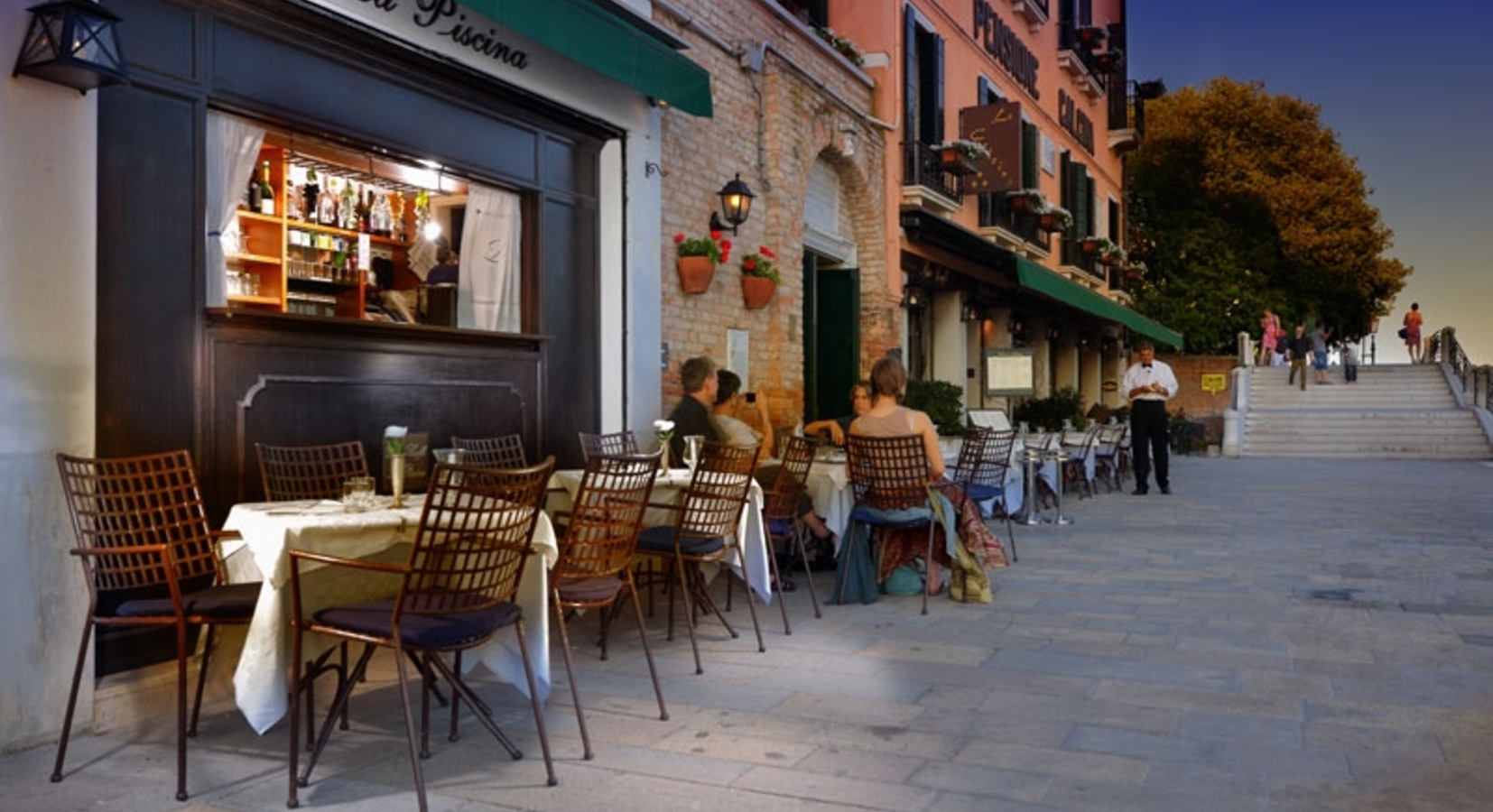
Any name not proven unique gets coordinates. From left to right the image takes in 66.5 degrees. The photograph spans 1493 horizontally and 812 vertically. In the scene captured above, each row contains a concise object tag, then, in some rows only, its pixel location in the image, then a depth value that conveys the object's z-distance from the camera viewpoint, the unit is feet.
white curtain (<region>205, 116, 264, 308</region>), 16.75
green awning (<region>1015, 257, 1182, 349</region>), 44.69
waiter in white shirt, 42.24
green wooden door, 41.60
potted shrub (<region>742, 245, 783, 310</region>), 31.68
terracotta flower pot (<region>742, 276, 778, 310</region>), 31.65
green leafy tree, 102.89
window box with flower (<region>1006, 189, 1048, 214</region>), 57.52
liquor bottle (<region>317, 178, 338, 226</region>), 22.11
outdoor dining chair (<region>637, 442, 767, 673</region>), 17.48
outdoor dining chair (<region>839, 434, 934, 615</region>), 21.22
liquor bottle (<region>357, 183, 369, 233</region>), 23.04
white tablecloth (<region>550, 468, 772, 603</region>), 19.01
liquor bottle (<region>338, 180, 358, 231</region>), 22.57
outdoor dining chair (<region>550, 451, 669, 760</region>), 13.73
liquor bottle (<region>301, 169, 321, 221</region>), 21.71
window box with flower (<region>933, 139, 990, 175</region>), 46.65
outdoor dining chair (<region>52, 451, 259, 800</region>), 12.12
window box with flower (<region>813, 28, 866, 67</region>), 39.83
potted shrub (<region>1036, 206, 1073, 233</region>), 60.49
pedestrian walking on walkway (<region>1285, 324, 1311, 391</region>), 96.43
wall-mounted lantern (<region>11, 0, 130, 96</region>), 13.00
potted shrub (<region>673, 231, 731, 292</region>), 28.40
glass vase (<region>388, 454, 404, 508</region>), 13.78
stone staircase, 76.59
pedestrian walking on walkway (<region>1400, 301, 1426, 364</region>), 109.29
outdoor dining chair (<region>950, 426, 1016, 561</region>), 24.95
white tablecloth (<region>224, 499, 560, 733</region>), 11.83
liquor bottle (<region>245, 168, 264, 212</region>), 20.17
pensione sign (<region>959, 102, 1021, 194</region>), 49.52
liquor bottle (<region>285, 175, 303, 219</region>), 21.24
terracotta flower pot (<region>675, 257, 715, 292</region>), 28.37
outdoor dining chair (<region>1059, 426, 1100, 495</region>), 42.01
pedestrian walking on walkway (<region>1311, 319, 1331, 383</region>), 98.53
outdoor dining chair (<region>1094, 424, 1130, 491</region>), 46.78
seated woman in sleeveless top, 21.67
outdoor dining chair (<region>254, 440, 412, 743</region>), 16.30
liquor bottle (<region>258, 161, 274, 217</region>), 20.45
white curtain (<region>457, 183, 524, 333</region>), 23.43
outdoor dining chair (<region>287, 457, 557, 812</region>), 10.90
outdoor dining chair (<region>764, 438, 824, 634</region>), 20.94
